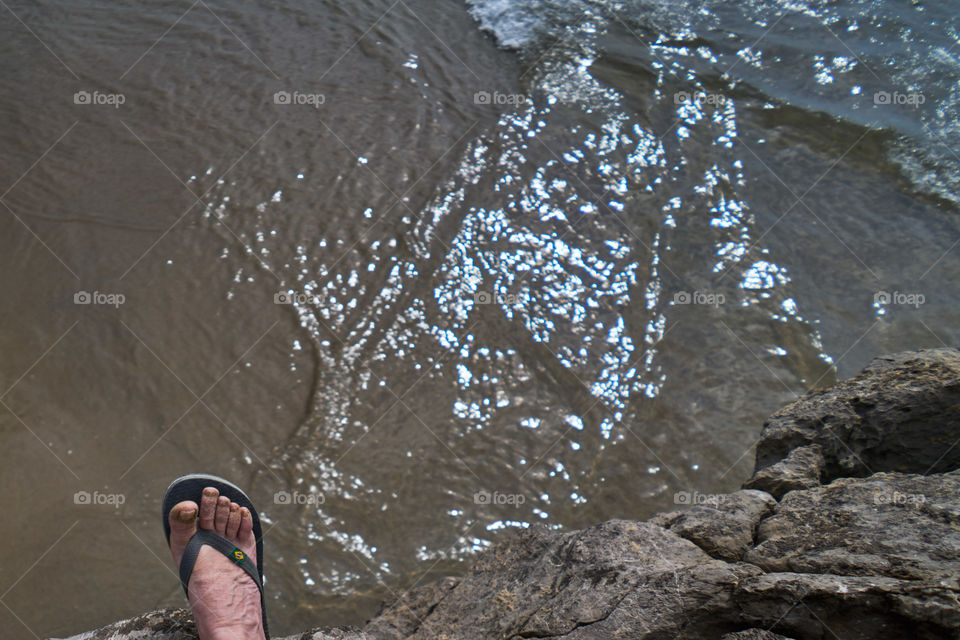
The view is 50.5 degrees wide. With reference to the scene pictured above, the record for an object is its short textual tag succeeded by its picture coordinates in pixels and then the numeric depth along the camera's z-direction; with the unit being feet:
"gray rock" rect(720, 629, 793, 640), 2.87
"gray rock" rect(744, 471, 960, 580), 2.92
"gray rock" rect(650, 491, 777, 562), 3.28
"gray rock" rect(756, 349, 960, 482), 3.55
